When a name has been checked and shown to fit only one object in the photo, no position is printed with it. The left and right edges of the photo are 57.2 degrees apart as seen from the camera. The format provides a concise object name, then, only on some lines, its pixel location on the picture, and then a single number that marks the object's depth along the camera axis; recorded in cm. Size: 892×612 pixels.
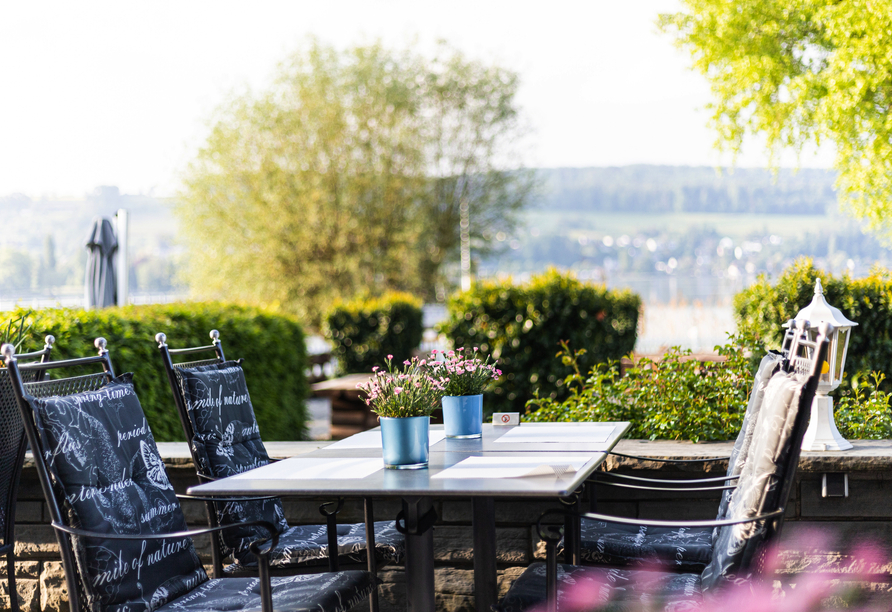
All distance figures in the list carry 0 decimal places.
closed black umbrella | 699
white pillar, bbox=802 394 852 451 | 301
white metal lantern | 299
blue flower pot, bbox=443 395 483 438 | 281
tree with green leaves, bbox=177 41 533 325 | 1956
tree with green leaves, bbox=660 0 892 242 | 827
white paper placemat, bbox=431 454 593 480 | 211
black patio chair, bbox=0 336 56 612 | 273
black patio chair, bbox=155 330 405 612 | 269
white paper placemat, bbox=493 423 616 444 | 274
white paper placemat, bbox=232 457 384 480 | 221
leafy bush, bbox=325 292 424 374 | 1102
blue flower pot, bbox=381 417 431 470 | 223
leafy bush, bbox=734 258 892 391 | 470
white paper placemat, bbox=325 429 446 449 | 283
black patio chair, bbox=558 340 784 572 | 249
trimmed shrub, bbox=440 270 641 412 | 609
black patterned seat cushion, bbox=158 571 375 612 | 215
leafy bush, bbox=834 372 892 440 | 344
